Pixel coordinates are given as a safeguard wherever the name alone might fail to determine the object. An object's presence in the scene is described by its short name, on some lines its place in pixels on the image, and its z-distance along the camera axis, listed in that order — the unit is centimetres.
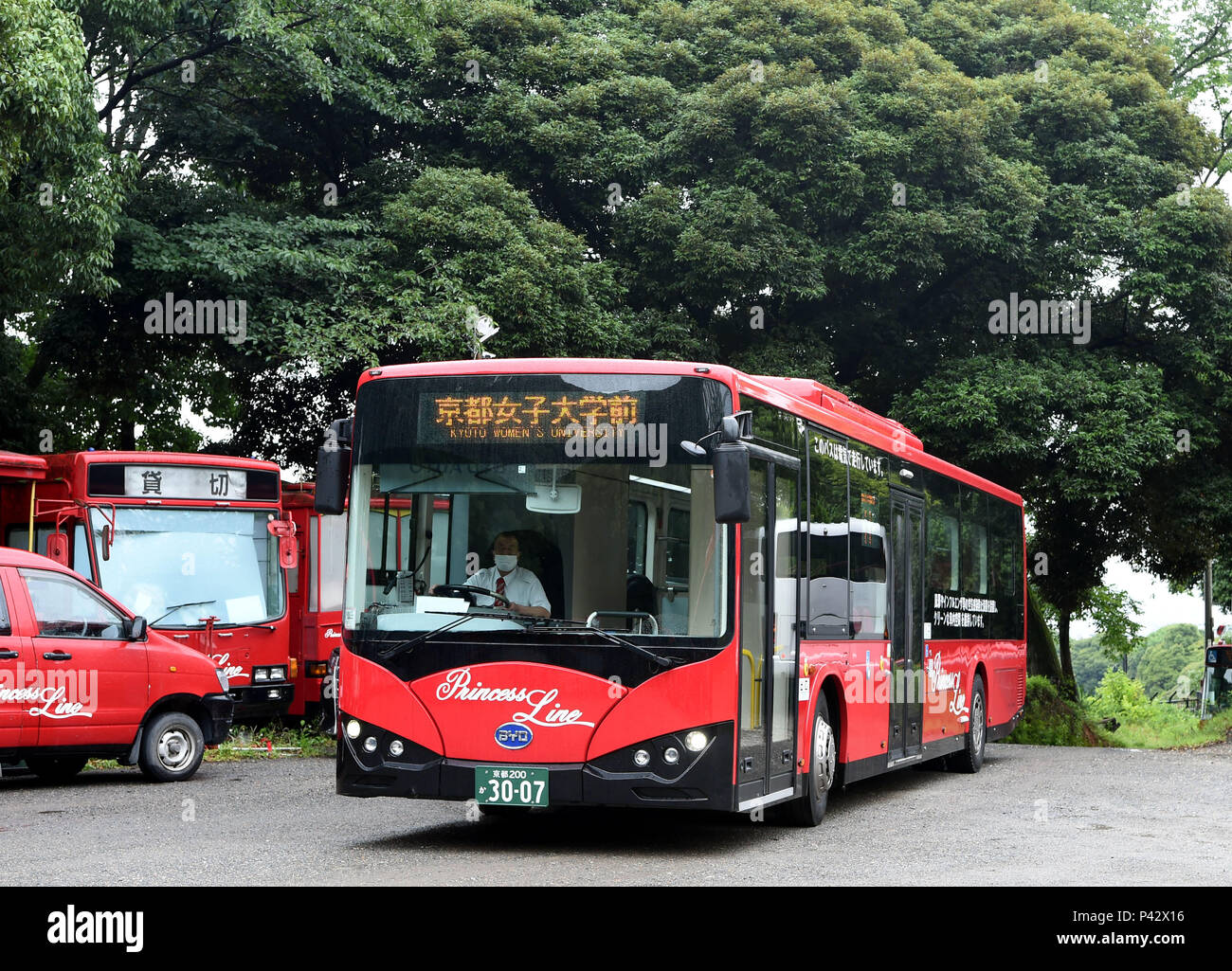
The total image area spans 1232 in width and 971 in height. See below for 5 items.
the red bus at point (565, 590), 929
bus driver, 943
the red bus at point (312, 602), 1902
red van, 1293
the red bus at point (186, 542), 1602
